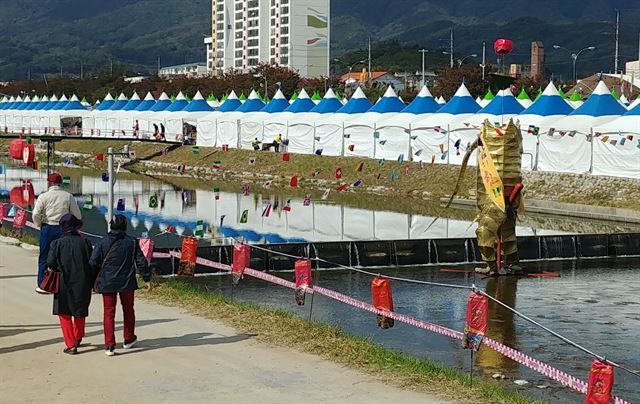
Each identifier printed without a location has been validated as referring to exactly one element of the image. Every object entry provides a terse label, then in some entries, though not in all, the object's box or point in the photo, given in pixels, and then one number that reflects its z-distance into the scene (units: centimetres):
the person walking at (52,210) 1358
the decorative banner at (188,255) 1866
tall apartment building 17800
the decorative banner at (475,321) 1141
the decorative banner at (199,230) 2953
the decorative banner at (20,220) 2445
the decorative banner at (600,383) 880
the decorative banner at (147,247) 1758
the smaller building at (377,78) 14462
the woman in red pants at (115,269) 1127
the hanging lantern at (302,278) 1481
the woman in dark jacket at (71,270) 1120
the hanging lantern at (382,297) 1314
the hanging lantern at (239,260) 1748
